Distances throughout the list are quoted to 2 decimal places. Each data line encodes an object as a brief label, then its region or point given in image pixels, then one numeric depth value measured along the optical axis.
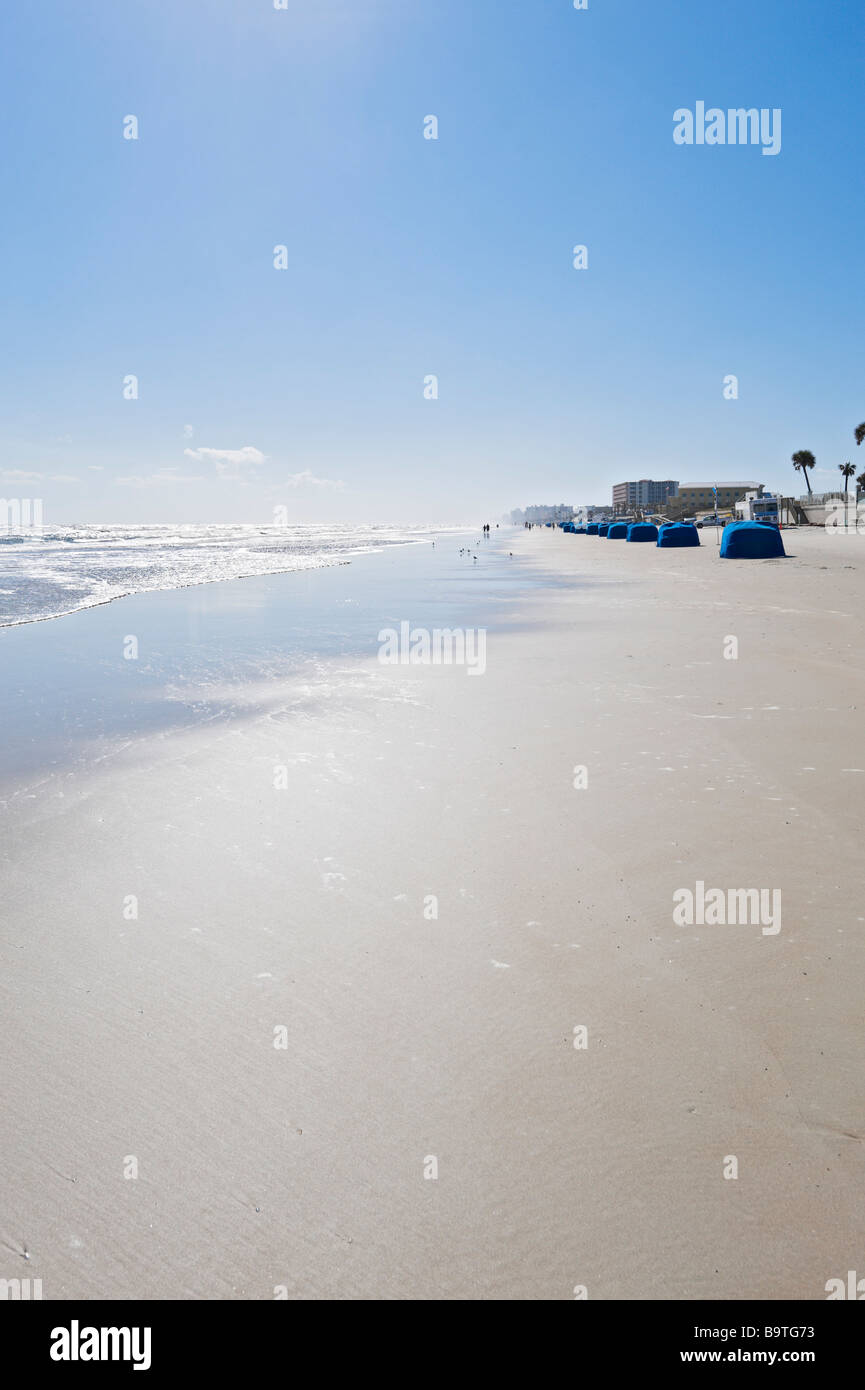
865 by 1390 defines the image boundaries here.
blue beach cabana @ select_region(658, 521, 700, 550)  54.47
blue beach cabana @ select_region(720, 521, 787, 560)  36.84
